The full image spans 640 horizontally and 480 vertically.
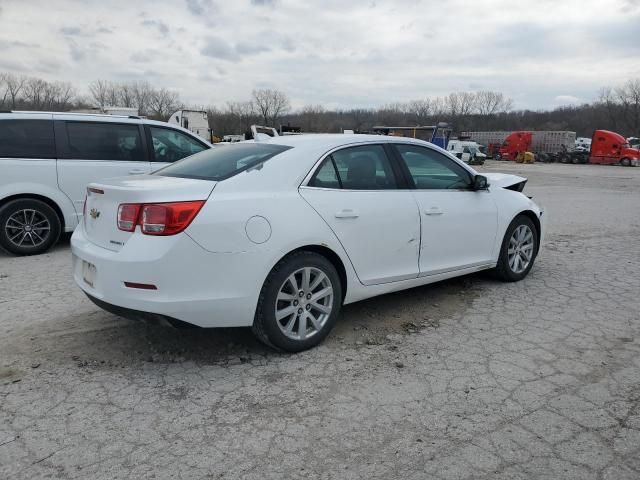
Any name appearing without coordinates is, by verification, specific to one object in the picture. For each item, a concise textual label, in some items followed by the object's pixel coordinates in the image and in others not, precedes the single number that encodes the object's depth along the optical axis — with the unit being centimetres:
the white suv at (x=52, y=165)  652
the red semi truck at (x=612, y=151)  4116
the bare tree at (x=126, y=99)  9153
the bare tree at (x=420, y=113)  9244
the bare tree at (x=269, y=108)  9935
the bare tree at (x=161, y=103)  9094
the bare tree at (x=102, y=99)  8794
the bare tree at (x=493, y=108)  11675
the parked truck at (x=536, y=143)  4853
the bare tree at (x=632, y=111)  8499
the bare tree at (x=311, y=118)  7905
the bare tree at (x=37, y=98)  7519
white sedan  318
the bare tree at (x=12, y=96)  7668
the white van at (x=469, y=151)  4015
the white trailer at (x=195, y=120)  3291
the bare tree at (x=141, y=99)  9212
